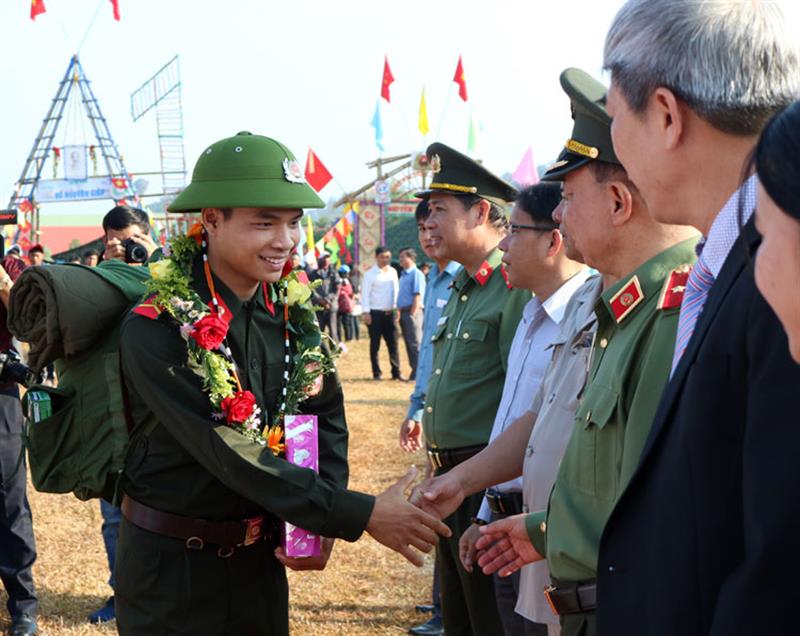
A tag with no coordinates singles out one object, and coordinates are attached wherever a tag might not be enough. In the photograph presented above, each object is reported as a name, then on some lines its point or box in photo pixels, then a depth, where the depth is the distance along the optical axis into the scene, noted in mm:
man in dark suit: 1141
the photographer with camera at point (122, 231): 5480
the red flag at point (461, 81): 28125
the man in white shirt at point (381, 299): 15469
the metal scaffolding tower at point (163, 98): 40362
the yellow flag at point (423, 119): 29922
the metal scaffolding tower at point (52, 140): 34000
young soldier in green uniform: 2811
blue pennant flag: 31578
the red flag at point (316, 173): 20797
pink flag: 28844
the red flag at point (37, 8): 20828
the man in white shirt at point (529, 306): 3691
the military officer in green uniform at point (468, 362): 4371
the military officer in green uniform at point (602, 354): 2025
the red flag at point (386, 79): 29344
